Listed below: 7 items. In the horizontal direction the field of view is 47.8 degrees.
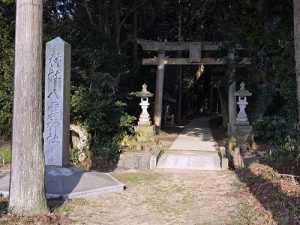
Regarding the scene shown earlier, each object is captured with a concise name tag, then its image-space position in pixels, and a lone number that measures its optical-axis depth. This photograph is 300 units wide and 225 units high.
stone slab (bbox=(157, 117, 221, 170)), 8.94
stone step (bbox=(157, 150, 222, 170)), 8.86
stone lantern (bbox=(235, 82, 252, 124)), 12.78
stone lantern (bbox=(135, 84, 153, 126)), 12.89
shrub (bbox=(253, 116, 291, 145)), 10.98
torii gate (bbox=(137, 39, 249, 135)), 14.18
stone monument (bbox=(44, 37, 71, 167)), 6.83
